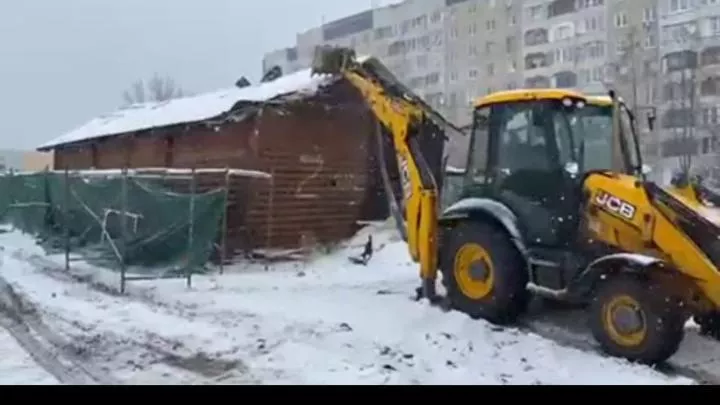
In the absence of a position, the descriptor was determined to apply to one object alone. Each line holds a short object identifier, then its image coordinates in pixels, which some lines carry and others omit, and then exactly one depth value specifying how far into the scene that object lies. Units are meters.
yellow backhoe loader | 7.14
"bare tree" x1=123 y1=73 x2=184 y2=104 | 82.25
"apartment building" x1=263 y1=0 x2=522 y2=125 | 57.00
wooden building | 15.05
